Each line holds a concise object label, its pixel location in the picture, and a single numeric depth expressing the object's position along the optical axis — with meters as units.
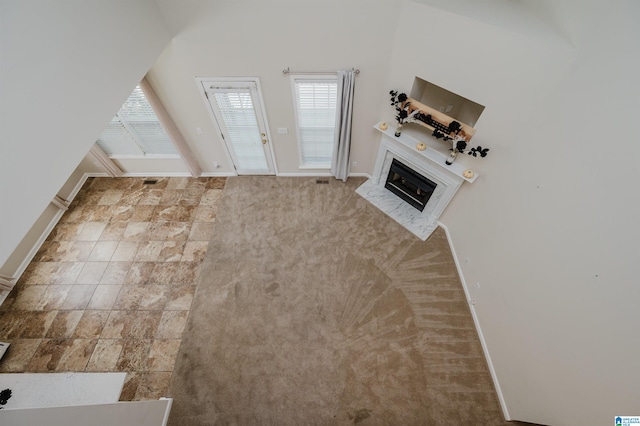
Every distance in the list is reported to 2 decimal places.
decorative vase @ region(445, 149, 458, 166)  3.84
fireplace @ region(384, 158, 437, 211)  4.62
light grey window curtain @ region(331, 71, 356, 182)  4.04
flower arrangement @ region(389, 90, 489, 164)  3.63
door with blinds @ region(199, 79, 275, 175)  4.30
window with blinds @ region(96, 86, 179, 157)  4.64
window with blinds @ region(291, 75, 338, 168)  4.25
